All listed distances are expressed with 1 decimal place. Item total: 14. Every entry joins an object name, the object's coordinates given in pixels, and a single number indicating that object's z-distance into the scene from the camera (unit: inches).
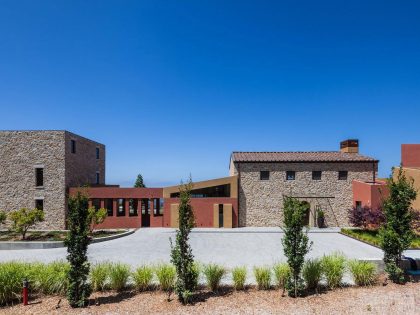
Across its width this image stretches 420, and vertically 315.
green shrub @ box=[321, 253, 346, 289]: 412.5
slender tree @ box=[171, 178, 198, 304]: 376.2
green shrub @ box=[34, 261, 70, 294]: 397.1
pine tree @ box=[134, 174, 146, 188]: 1690.2
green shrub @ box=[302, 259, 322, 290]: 410.3
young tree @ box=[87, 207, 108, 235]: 836.9
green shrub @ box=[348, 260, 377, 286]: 418.6
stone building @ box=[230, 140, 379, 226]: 1077.1
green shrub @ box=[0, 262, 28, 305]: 375.2
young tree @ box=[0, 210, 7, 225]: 887.1
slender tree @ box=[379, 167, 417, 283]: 434.3
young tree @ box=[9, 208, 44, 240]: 821.2
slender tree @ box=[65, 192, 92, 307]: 360.5
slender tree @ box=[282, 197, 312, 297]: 387.9
